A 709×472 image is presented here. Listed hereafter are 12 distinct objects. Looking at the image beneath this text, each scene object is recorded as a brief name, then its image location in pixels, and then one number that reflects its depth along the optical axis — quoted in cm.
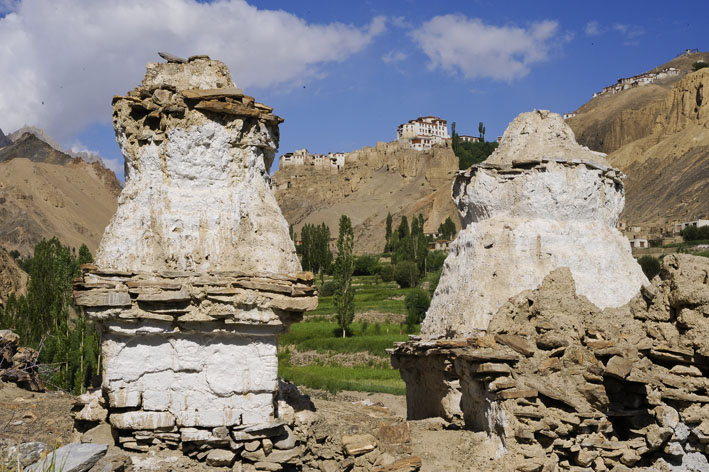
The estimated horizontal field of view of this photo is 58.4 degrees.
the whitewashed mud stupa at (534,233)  930
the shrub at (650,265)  3301
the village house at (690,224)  5756
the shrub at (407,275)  5275
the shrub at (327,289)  5238
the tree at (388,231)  9122
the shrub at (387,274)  6084
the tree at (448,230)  8671
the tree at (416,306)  3650
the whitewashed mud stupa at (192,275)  723
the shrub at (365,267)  6725
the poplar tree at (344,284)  3478
